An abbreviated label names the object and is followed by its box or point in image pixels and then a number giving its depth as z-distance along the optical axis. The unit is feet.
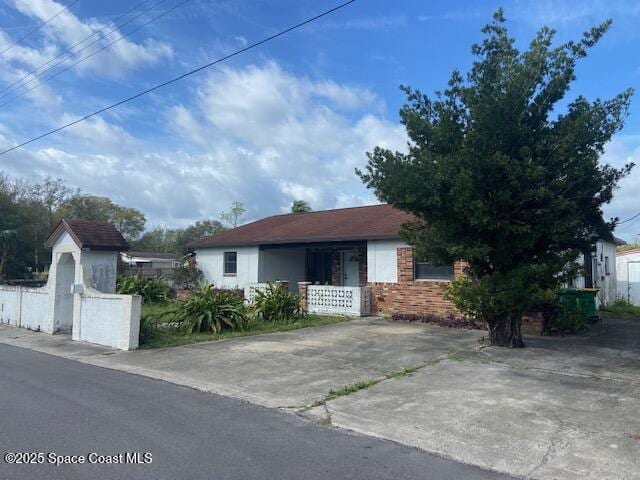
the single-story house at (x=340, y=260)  52.19
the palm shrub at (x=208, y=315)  43.62
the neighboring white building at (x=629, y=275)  81.61
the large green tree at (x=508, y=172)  30.27
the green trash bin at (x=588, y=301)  45.85
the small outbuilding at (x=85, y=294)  38.14
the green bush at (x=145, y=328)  39.07
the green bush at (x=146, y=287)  66.85
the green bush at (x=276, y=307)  50.11
